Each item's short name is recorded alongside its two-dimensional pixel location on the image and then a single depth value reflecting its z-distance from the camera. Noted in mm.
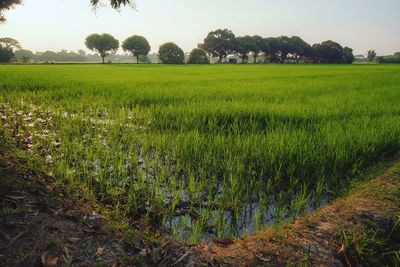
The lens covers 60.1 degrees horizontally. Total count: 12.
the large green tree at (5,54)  66125
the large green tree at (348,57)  90688
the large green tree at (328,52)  88250
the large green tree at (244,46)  90375
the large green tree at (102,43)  94106
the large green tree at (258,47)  90875
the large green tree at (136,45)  92500
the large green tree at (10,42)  67094
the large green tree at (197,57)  77000
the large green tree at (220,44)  91375
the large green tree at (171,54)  80062
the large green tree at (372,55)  129000
